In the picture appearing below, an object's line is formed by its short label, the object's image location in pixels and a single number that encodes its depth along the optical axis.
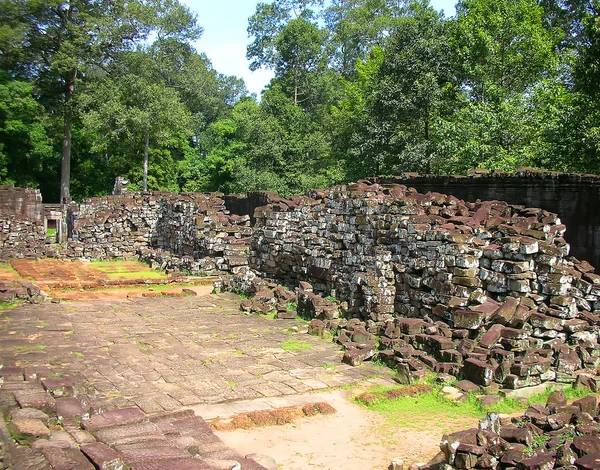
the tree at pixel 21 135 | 28.81
